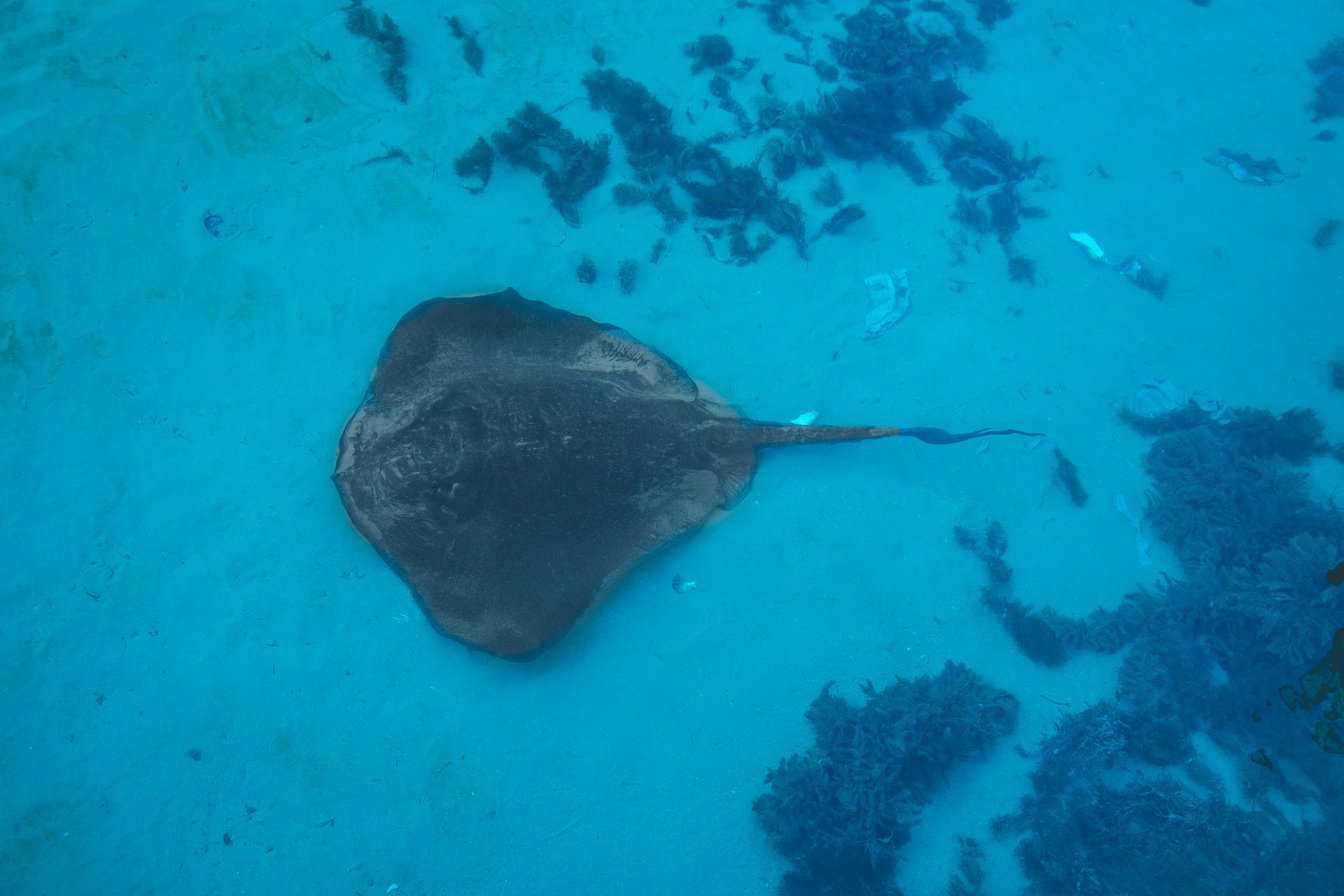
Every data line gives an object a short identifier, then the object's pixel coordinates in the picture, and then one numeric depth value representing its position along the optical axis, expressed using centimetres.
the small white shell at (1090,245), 745
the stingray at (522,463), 521
